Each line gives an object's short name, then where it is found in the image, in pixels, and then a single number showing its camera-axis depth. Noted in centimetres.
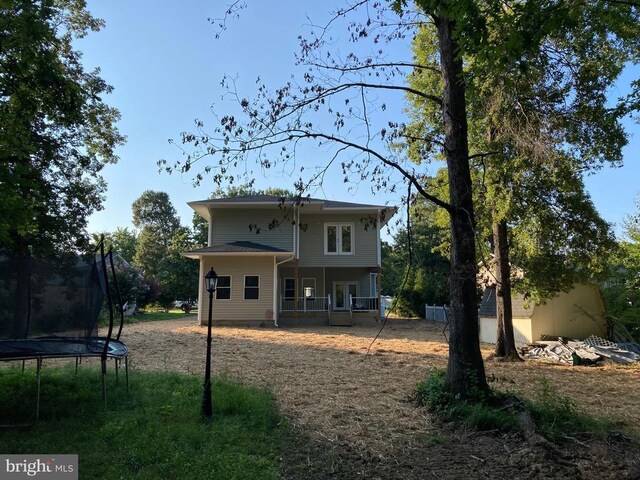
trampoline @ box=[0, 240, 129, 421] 602
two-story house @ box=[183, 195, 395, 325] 2084
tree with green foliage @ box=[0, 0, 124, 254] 609
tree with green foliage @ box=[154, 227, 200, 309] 3712
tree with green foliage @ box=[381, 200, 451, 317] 3069
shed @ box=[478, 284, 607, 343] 1549
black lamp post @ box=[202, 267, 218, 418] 557
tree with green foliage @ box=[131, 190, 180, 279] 5294
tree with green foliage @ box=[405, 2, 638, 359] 916
